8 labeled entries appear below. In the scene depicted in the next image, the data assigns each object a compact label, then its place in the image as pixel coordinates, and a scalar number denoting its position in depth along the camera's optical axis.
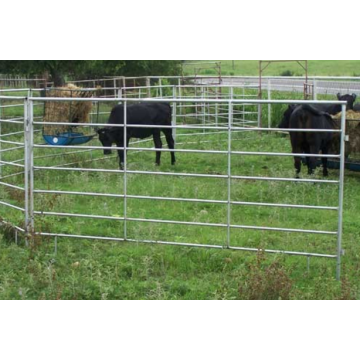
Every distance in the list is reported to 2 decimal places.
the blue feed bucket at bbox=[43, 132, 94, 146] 13.25
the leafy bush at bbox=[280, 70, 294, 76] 39.75
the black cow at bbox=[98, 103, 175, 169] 12.74
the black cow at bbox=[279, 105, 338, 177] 11.33
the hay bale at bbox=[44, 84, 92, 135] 15.89
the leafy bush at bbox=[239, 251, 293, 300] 6.04
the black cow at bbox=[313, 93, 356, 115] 13.82
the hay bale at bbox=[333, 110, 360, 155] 11.66
